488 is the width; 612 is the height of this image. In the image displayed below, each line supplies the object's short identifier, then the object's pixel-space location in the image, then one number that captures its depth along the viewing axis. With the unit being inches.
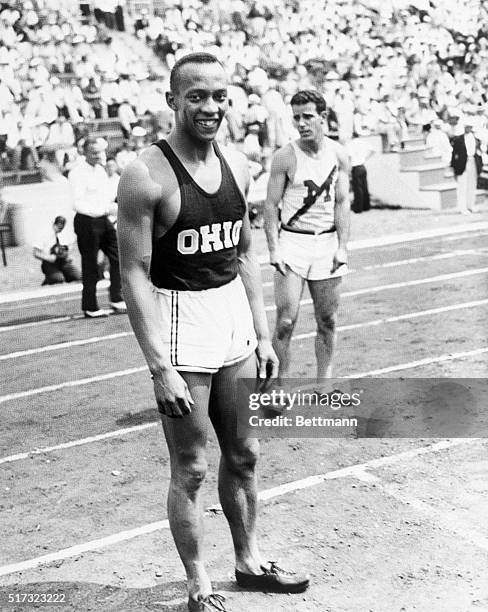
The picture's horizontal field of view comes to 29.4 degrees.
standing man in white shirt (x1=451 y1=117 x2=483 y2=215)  709.3
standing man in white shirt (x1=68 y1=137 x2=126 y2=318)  394.6
